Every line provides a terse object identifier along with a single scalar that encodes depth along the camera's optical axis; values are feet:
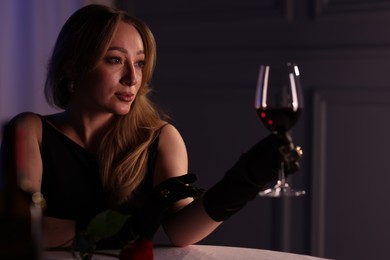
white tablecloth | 5.19
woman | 6.78
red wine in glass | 5.05
